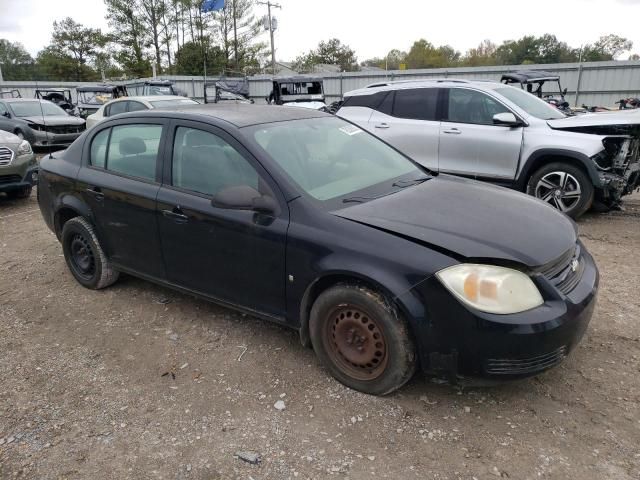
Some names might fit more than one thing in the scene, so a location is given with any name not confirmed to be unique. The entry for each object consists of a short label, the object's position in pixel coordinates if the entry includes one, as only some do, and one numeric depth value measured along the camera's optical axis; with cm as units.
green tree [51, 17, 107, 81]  5828
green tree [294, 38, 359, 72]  6988
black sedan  250
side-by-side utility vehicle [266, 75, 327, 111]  1897
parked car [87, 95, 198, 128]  1166
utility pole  3866
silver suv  608
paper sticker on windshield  386
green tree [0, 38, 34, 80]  6680
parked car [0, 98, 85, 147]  1251
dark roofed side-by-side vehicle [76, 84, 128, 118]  1926
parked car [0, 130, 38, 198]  762
